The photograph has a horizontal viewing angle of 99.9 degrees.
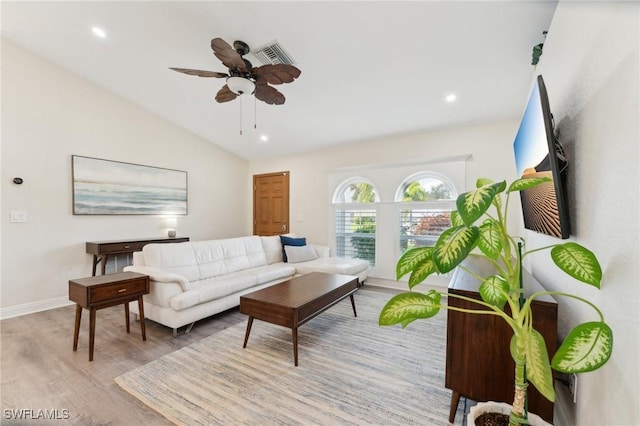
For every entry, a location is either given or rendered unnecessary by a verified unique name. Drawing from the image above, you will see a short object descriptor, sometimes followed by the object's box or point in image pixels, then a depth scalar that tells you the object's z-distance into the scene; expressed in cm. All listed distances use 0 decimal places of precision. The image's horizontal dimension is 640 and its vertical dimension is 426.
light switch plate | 326
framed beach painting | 380
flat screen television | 123
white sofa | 269
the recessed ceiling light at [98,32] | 291
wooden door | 566
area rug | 163
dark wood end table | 220
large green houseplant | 76
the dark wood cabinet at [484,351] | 130
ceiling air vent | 267
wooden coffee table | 222
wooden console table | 363
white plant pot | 114
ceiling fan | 213
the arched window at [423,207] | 411
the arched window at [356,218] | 478
